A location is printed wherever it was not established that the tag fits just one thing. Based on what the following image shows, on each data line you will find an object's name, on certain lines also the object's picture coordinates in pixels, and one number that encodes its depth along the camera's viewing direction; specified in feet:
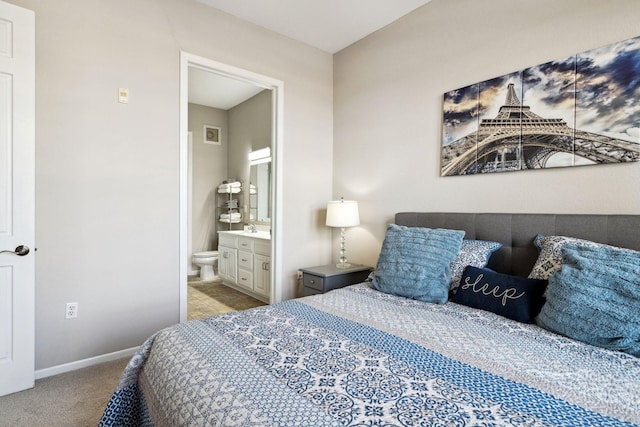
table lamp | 10.21
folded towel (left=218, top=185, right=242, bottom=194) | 17.21
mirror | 15.06
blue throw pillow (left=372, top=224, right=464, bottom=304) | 6.48
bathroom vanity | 12.41
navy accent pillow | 5.33
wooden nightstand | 9.53
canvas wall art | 6.00
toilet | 16.19
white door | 6.38
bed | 2.95
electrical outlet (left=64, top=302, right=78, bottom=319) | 7.45
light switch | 7.96
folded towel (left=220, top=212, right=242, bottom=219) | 17.15
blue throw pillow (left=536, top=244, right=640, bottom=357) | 4.23
